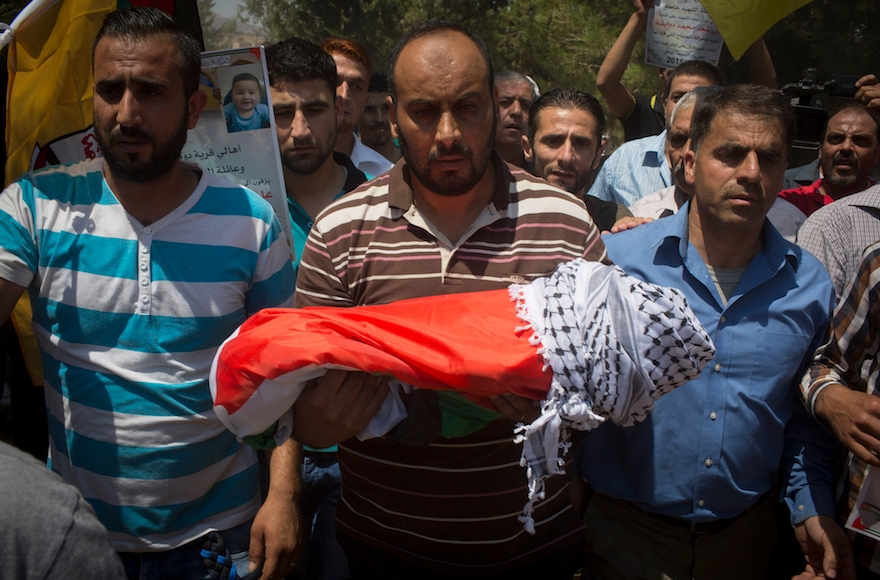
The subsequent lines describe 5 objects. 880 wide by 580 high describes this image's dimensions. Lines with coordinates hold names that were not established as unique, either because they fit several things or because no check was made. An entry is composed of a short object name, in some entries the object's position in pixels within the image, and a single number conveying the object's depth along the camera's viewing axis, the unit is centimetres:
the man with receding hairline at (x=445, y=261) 220
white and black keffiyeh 174
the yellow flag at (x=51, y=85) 271
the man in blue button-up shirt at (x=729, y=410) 250
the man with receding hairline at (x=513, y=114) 438
